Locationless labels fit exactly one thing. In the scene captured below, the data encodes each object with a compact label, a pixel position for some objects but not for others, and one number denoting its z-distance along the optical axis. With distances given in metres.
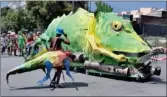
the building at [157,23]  32.51
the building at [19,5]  49.87
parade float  11.66
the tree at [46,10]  37.66
